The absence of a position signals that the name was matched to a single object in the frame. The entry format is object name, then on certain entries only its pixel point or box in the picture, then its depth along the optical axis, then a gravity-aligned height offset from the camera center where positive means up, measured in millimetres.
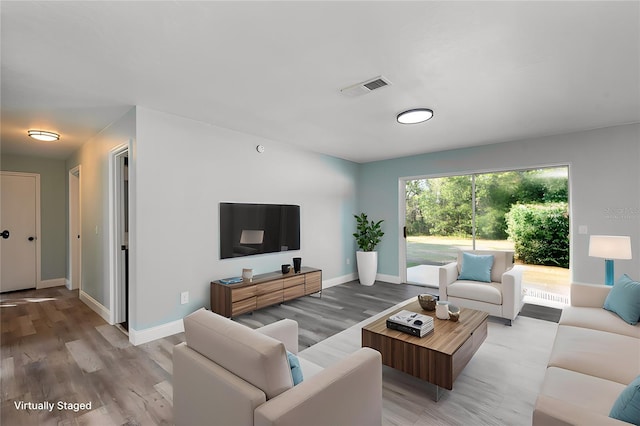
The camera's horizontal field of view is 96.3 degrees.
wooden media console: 3457 -1024
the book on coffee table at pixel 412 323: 2279 -910
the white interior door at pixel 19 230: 5062 -232
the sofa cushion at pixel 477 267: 3924 -772
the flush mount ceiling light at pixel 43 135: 3754 +1102
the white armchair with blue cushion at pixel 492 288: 3459 -983
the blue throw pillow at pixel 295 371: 1411 -782
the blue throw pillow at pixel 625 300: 2262 -752
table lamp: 2807 -385
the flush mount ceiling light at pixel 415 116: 3113 +1084
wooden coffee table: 2010 -1029
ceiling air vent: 2461 +1138
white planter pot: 5555 -1025
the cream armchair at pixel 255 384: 1191 -774
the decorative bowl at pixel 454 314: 2584 -923
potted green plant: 5566 -690
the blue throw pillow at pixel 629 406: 1099 -772
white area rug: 1916 -1368
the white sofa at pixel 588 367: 1196 -923
